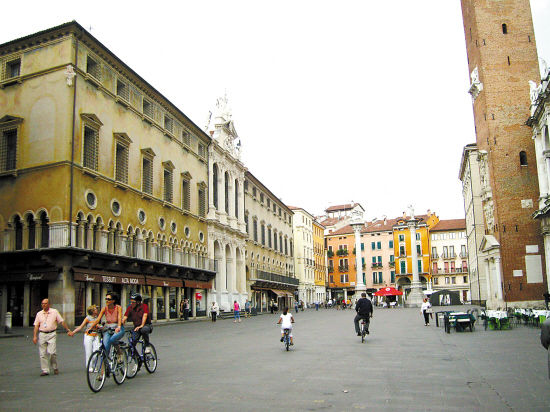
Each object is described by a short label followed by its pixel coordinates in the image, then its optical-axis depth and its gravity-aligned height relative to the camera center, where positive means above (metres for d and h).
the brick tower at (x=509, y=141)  37.28 +9.99
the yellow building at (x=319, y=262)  95.25 +4.77
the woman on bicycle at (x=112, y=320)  10.24 -0.49
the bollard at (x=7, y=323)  23.18 -1.05
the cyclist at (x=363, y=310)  19.02 -0.83
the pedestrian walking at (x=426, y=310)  28.47 -1.38
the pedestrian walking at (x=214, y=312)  38.22 -1.43
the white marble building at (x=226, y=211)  47.09 +7.41
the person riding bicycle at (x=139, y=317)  11.02 -0.46
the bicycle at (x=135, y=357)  10.88 -1.30
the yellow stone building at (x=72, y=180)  26.12 +6.20
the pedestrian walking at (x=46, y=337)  11.64 -0.84
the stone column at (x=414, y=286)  70.88 -0.19
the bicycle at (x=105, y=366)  9.29 -1.26
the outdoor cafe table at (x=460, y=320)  22.69 -1.55
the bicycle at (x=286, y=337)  16.67 -1.49
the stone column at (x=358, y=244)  71.29 +5.69
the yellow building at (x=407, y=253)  104.12 +6.20
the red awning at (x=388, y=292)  63.89 -0.74
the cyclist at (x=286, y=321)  16.81 -0.99
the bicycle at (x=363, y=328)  19.32 -1.49
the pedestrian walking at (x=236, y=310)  38.51 -1.36
